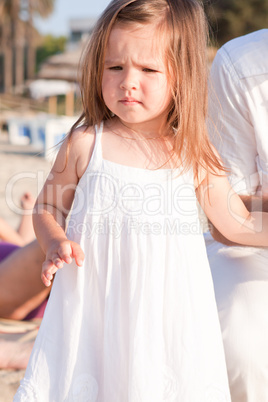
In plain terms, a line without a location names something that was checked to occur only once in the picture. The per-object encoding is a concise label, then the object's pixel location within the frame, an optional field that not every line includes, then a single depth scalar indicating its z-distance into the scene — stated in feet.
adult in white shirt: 6.86
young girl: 6.52
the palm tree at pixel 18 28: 133.69
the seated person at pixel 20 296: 7.70
